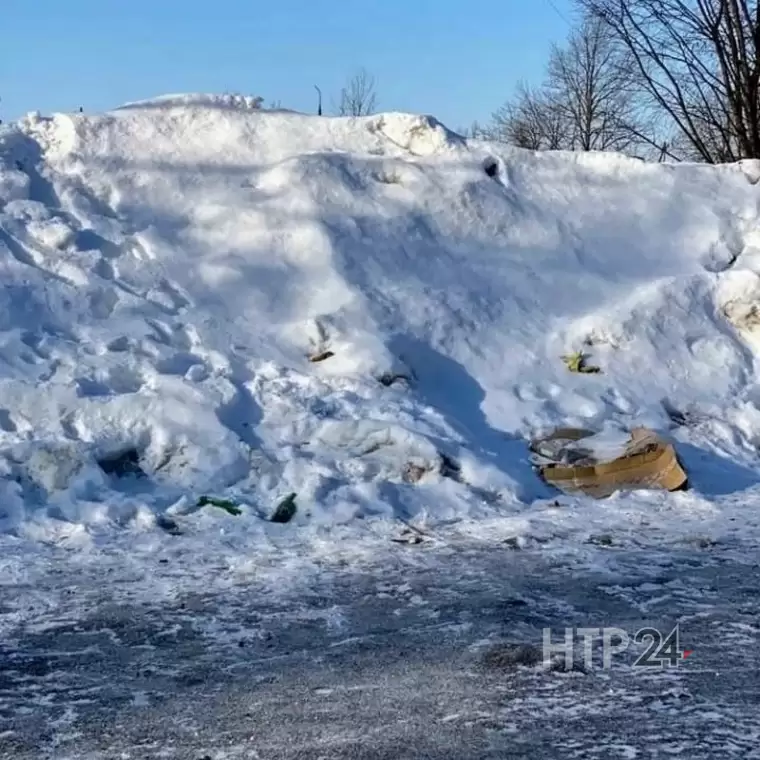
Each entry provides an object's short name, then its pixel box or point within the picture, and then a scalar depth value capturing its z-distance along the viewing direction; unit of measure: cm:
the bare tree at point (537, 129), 3828
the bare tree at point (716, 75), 1421
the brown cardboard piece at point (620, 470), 734
